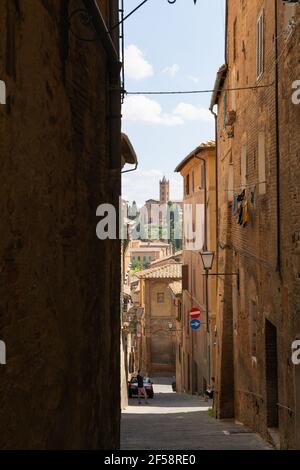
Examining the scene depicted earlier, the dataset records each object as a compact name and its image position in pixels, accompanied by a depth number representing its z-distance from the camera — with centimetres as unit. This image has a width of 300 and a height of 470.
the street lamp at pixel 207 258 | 1936
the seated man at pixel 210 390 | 2176
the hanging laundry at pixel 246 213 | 1491
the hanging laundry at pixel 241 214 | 1552
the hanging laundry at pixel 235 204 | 1700
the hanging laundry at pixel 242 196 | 1576
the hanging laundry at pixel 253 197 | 1418
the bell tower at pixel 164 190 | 18600
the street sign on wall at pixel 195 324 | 2483
